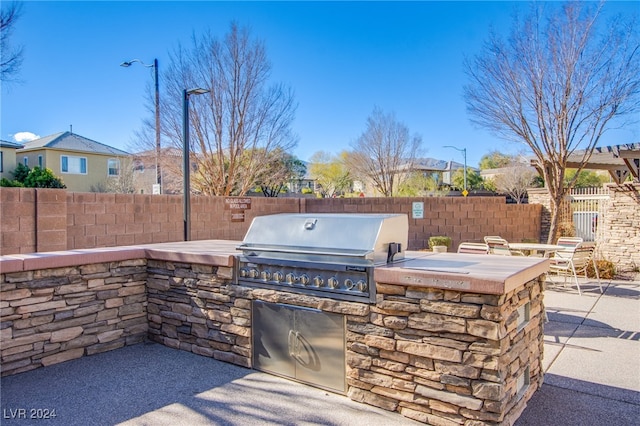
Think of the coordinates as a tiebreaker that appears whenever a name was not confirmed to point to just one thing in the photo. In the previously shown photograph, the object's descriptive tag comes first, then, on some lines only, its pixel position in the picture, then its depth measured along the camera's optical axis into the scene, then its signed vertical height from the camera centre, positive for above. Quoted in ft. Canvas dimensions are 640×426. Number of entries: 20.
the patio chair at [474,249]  19.08 -1.82
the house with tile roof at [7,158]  61.26 +7.22
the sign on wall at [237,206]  29.78 +0.12
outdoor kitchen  7.55 -2.35
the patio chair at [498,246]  21.94 -1.99
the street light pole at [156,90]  36.96 +10.34
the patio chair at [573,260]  21.59 -2.72
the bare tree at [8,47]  28.78 +11.30
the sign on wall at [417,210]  32.35 -0.15
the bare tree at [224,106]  38.11 +9.34
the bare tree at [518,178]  90.63 +6.47
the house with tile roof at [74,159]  72.33 +8.57
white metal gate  33.88 -0.47
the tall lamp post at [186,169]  21.36 +1.94
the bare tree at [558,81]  26.73 +8.34
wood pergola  27.55 +3.67
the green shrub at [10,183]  49.18 +2.90
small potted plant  29.99 -2.34
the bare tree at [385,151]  63.72 +8.89
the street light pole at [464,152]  75.81 +10.17
